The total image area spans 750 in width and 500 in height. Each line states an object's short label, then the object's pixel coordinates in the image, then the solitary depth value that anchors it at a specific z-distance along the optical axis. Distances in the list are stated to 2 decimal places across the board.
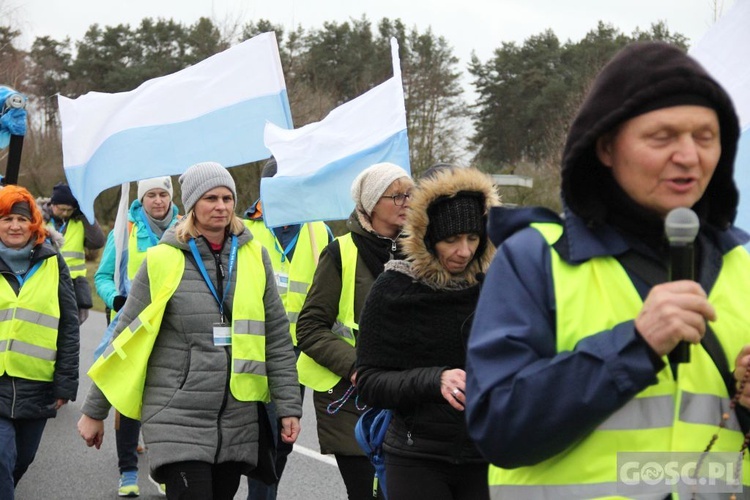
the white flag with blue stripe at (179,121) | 7.27
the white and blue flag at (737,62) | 4.53
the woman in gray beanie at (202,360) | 4.86
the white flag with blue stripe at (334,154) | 6.75
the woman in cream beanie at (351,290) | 5.14
